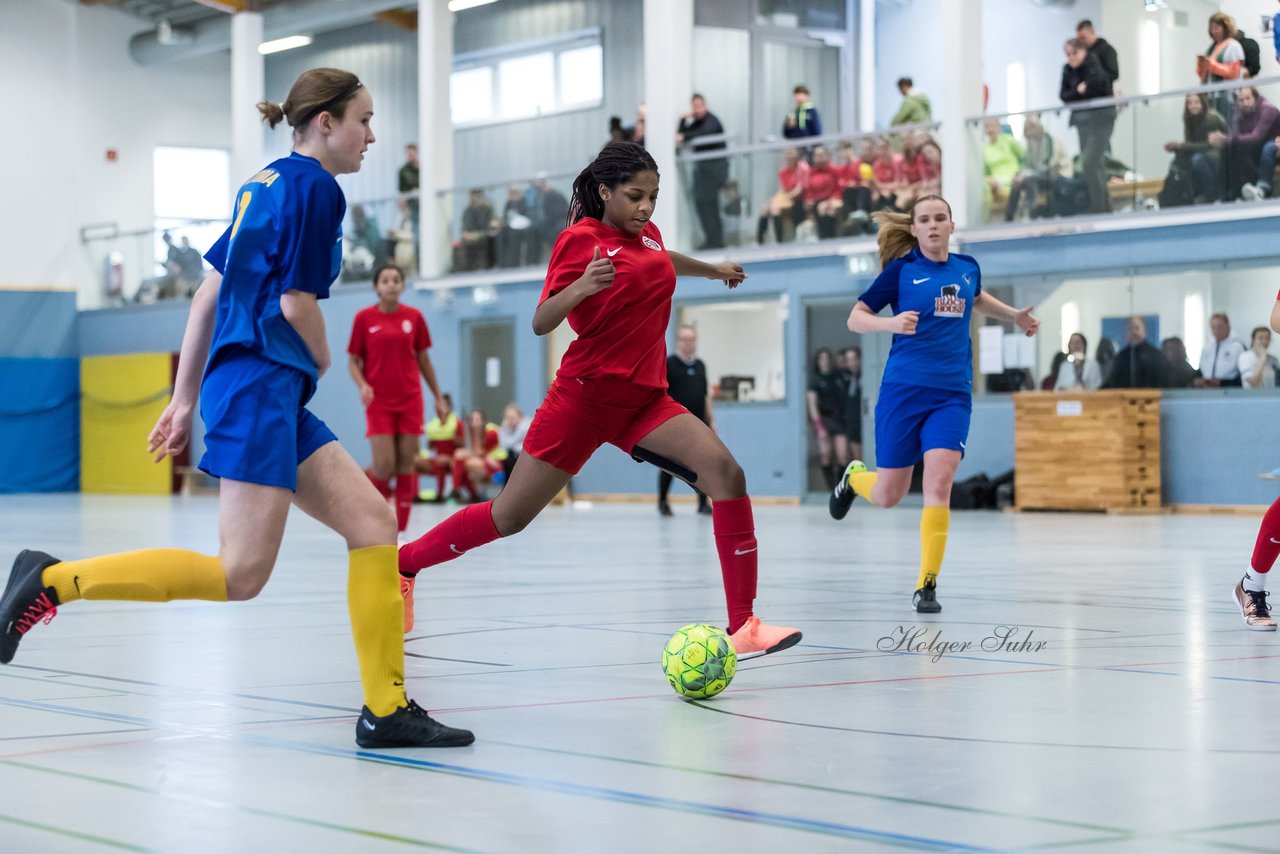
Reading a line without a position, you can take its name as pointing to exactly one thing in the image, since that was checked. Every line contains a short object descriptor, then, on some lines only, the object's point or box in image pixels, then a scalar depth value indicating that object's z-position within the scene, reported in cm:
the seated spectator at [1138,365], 2117
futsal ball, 533
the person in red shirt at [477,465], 2558
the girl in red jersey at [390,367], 1317
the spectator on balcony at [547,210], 2662
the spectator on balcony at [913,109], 2306
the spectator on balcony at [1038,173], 2108
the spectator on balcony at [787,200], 2369
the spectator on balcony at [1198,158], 1970
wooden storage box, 2059
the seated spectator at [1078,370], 2138
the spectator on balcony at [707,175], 2467
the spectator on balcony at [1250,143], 1922
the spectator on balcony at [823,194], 2334
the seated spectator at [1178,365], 2094
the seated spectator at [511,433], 2567
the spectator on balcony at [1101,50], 2095
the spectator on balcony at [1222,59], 1958
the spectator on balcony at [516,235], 2733
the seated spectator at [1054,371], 2166
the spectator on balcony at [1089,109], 2062
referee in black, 1914
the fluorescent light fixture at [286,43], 3650
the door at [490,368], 2873
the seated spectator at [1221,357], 2050
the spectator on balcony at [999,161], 2156
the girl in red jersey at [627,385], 593
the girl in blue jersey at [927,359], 838
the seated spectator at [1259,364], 2009
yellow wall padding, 3450
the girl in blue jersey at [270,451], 435
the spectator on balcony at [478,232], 2811
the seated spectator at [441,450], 2605
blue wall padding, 3512
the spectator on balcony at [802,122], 2400
